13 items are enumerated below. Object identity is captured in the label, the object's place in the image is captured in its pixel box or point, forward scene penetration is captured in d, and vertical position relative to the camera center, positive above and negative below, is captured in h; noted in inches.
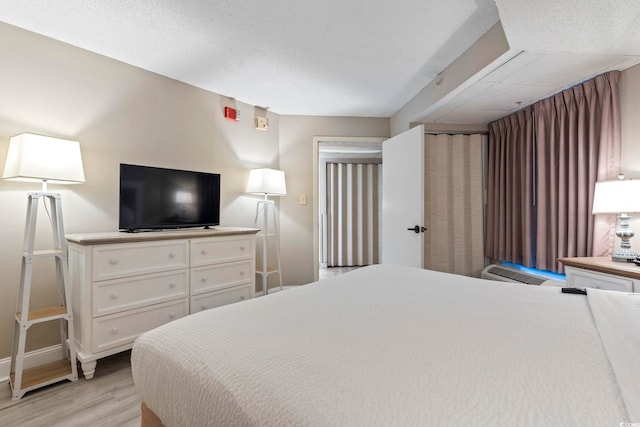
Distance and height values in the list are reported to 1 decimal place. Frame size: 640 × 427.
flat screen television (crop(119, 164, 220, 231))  88.9 +6.2
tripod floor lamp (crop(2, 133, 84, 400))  66.9 -5.5
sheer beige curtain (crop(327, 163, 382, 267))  223.3 +1.7
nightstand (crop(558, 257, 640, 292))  65.1 -14.3
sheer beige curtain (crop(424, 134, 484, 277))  136.9 +5.2
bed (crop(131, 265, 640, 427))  21.5 -13.9
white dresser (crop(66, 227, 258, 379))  72.7 -18.5
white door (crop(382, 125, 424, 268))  119.5 +8.0
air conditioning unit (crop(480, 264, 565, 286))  104.7 -23.8
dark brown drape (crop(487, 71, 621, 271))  86.4 +15.2
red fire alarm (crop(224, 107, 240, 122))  124.8 +44.6
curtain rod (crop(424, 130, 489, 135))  138.5 +39.6
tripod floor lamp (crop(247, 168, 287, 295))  124.5 +2.1
